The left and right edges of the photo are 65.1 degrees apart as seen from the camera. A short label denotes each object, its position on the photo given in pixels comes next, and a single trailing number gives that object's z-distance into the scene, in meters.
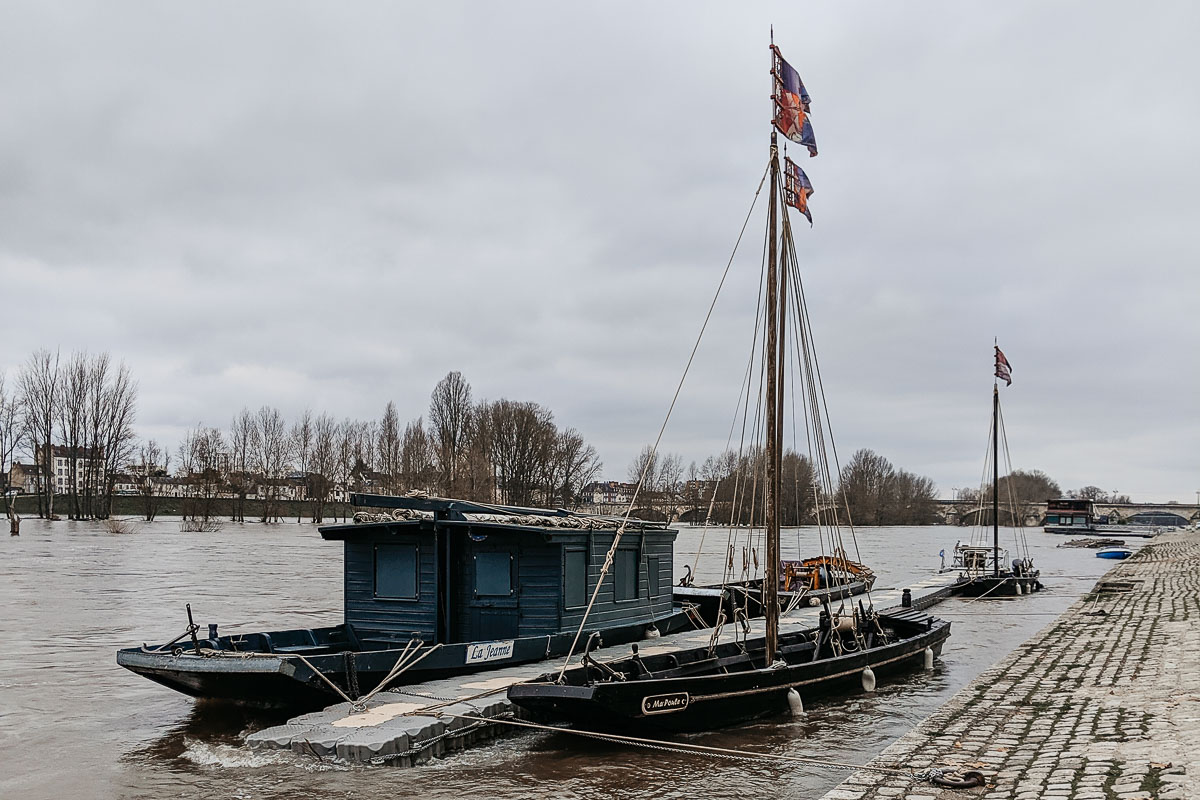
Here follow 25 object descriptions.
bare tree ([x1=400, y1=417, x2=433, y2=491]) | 97.69
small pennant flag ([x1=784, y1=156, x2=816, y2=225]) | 16.34
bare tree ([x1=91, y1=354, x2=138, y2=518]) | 101.19
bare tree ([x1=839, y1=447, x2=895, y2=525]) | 148.00
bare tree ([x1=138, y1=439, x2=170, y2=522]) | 104.27
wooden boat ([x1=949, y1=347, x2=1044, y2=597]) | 39.81
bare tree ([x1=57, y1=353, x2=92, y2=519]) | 100.44
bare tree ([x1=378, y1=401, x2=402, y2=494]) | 101.56
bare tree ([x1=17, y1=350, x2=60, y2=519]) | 99.56
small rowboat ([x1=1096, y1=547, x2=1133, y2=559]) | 75.69
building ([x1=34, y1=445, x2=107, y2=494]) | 100.81
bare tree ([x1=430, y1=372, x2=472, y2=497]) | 102.25
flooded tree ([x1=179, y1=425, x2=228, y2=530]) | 97.94
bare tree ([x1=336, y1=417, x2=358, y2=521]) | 113.38
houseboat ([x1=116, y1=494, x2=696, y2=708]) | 16.61
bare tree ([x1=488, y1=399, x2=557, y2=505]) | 96.56
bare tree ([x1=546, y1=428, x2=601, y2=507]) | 99.19
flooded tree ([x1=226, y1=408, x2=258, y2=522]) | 110.88
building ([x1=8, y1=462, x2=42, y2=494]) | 104.25
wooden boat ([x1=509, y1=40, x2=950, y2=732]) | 12.92
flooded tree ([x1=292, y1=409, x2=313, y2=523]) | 116.88
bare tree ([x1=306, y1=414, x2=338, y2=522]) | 112.06
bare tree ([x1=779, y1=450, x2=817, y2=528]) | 93.36
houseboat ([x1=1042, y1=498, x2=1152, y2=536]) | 126.22
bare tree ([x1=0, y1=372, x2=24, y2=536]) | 99.44
